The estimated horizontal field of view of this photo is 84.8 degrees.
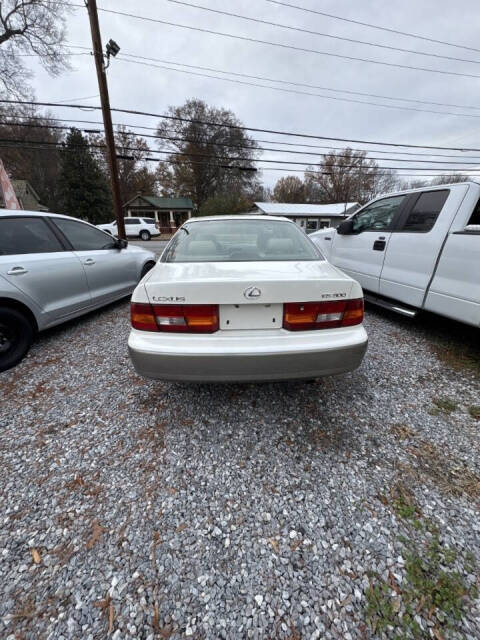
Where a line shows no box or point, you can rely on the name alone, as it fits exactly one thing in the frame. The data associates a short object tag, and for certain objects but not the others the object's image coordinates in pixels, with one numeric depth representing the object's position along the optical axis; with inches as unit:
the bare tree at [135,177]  1437.0
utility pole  287.1
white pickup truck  108.5
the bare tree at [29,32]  535.5
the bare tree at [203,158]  1246.3
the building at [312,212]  1211.9
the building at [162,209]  1405.0
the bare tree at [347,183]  1525.6
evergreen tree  1146.8
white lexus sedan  65.4
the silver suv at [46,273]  109.2
